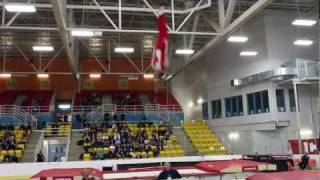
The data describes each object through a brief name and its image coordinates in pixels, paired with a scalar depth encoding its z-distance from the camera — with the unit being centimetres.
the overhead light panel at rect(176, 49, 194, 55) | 2084
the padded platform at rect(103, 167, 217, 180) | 1209
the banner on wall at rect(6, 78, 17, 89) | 3303
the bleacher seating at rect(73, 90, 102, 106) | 3054
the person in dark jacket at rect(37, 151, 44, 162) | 2041
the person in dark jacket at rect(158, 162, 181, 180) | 1109
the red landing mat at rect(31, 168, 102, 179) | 1117
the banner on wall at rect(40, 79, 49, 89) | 3331
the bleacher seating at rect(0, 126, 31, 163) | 2067
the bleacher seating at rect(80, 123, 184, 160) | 2225
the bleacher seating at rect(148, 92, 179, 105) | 3291
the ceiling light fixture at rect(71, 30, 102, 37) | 1606
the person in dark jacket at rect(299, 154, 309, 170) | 1728
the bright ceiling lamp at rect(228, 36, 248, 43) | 1894
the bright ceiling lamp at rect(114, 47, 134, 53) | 2092
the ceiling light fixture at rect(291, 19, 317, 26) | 1688
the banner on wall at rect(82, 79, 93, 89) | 3388
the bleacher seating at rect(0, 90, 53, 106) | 3094
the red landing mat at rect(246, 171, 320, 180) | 855
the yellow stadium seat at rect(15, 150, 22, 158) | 2124
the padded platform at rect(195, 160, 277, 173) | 1221
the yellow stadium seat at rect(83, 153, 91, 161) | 2152
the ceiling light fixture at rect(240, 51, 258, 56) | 2211
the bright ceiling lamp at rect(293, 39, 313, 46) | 2037
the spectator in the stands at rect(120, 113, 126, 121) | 2681
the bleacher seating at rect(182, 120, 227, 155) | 2469
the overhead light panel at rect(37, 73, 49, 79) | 3302
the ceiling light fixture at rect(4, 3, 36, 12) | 1315
